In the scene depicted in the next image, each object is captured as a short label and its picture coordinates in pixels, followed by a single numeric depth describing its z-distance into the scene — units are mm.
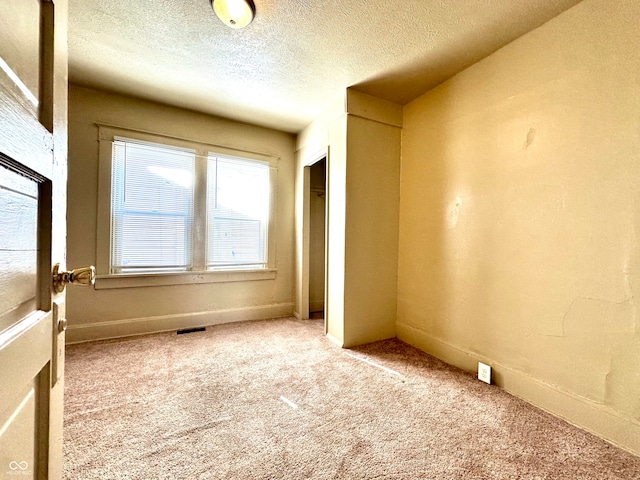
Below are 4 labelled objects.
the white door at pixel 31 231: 465
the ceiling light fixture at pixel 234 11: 1663
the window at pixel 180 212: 2812
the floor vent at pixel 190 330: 3016
